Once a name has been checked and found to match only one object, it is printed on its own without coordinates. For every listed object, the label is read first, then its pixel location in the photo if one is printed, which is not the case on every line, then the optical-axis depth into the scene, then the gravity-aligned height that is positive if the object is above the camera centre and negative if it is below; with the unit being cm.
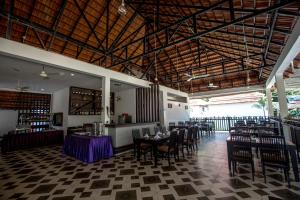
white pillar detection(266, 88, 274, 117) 943 +53
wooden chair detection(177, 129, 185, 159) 491 -86
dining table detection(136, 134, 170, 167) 421 -87
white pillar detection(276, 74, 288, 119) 559 +59
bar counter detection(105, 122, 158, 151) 559 -85
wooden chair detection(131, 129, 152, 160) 475 -112
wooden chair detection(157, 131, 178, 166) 424 -108
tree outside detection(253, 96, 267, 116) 1233 +80
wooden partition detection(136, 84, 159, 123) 804 +54
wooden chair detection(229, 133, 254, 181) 314 -88
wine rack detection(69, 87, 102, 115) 837 +84
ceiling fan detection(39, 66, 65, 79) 564 +179
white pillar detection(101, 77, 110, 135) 568 +42
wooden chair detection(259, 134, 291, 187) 279 -86
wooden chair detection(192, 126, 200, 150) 587 -93
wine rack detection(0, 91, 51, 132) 943 +66
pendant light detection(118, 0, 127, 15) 302 +228
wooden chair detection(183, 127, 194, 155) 519 -102
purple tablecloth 455 -116
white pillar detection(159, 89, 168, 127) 901 +40
